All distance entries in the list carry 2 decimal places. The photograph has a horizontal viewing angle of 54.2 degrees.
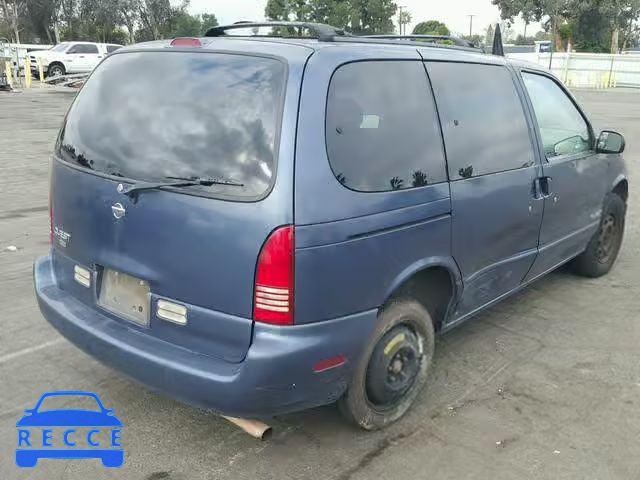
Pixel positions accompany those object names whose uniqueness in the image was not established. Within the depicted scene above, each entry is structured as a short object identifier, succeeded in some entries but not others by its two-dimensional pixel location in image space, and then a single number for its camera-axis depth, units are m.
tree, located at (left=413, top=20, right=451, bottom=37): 68.14
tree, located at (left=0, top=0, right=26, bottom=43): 51.31
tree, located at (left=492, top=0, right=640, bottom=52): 51.00
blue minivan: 2.52
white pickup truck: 30.50
